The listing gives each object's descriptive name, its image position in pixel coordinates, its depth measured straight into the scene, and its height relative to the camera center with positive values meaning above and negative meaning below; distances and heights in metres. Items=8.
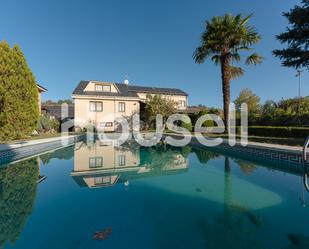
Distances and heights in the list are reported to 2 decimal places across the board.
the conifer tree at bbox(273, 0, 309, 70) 12.58 +6.42
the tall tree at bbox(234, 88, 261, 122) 45.38 +7.01
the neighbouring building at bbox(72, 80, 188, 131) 28.94 +3.76
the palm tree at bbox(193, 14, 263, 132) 15.96 +7.41
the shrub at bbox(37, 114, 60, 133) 24.21 +0.28
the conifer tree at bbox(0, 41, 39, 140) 13.36 +2.38
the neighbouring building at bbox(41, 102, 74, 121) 33.66 +3.07
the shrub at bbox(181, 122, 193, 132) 26.02 +0.16
